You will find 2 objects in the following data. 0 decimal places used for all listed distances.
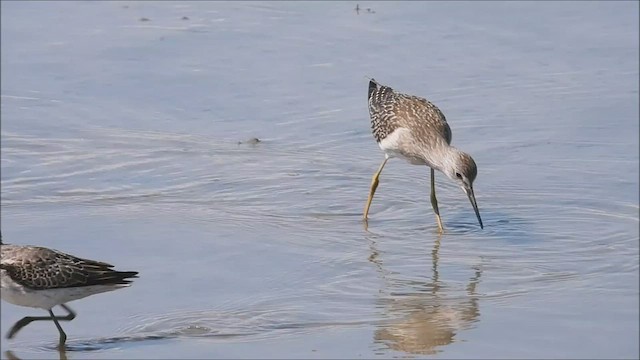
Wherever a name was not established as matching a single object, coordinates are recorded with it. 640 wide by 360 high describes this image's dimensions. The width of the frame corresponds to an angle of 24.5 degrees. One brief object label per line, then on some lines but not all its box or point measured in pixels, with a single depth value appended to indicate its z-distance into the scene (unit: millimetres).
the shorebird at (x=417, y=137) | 11312
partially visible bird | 8805
